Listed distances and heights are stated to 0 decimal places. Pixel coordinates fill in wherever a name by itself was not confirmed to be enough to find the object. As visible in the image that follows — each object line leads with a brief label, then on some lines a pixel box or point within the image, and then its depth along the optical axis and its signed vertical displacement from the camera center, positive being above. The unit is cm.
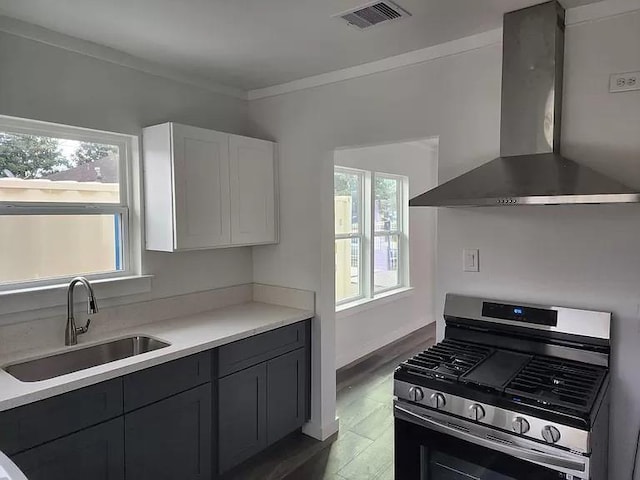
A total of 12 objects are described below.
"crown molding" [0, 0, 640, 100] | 200 +95
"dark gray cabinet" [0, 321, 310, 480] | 177 -92
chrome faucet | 229 -44
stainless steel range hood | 187 +47
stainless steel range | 160 -67
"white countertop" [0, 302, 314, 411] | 175 -61
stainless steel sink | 214 -69
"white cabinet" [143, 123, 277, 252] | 259 +23
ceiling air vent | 197 +96
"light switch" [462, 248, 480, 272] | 237 -19
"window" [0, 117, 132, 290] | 228 +13
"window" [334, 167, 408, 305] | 452 -6
